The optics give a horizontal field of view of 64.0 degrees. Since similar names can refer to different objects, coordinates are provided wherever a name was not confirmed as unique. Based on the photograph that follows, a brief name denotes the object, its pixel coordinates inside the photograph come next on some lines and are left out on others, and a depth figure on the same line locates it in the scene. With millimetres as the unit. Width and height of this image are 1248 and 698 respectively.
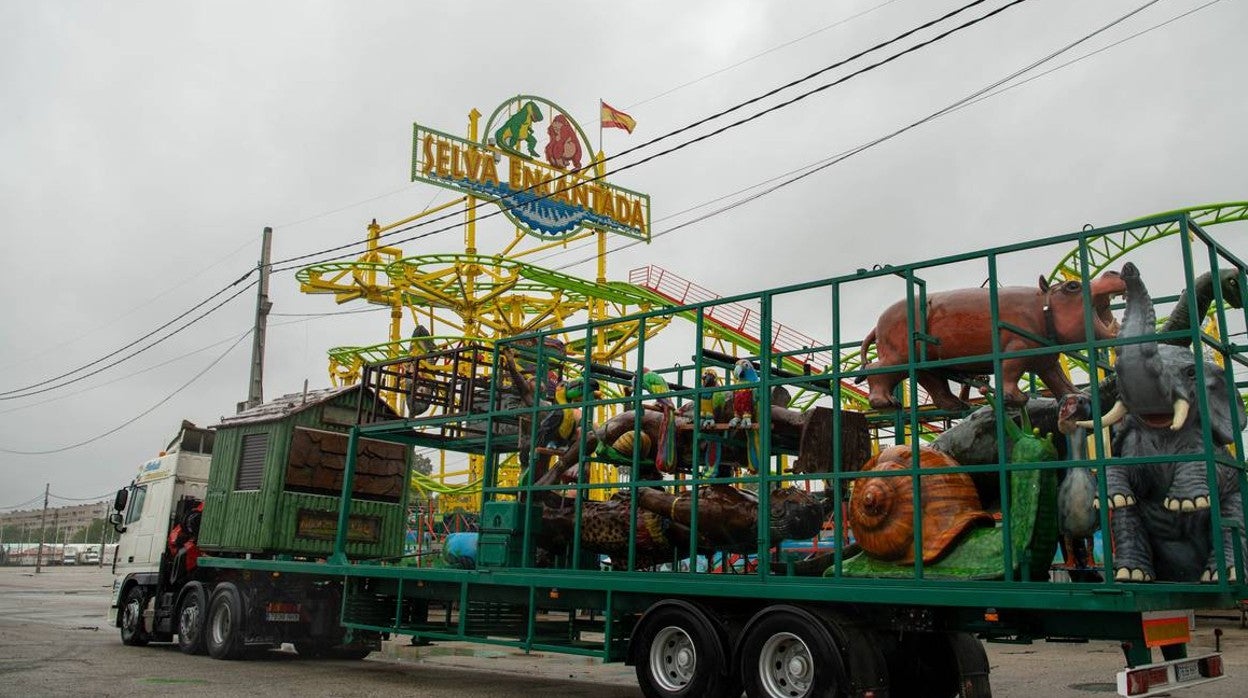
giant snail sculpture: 7789
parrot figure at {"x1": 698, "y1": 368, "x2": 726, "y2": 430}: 9664
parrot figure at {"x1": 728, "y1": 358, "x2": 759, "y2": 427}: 9438
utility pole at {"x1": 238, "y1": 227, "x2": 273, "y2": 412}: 23281
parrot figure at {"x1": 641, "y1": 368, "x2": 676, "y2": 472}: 10109
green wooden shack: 14422
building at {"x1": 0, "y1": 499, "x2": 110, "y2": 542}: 136375
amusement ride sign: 35219
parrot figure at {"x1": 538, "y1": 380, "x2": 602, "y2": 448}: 10844
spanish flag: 39750
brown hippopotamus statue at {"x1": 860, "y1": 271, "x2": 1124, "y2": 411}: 7973
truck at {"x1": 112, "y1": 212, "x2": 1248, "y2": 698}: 7031
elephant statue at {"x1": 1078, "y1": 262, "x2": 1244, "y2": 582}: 6902
